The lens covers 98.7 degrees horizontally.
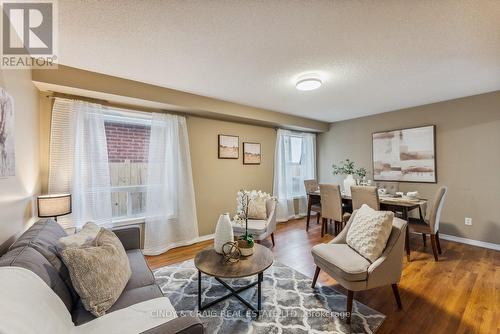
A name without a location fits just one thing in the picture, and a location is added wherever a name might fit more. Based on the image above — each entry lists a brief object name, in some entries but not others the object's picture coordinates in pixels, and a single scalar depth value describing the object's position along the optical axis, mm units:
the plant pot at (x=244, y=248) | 1975
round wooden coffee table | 1709
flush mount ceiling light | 2543
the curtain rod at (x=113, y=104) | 2543
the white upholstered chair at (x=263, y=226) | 2980
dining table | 2970
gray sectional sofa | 1053
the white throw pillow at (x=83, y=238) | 1414
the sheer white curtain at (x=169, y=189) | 3160
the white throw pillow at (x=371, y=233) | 1841
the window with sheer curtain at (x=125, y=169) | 2570
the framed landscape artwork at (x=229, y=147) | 3930
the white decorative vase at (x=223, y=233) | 2004
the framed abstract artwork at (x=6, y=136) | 1451
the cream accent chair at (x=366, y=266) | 1732
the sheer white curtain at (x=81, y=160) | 2514
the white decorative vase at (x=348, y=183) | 3941
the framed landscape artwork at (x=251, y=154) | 4268
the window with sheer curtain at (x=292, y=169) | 4777
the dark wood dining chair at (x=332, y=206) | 3545
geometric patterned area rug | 1705
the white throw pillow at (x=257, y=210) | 3414
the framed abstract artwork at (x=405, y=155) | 3736
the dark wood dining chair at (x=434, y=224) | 2814
